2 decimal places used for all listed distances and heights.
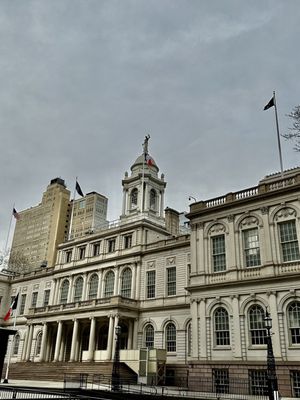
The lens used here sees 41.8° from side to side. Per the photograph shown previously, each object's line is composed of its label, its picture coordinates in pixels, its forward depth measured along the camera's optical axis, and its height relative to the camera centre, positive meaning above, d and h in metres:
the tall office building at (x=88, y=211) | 122.39 +48.59
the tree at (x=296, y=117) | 15.79 +10.01
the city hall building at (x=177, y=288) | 25.78 +7.41
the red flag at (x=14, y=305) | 39.01 +6.39
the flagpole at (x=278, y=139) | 29.59 +17.57
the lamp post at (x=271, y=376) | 18.90 +0.45
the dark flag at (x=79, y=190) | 49.53 +21.54
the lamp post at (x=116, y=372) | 26.29 +0.49
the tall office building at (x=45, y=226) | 121.19 +44.00
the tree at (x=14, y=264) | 63.66 +19.83
